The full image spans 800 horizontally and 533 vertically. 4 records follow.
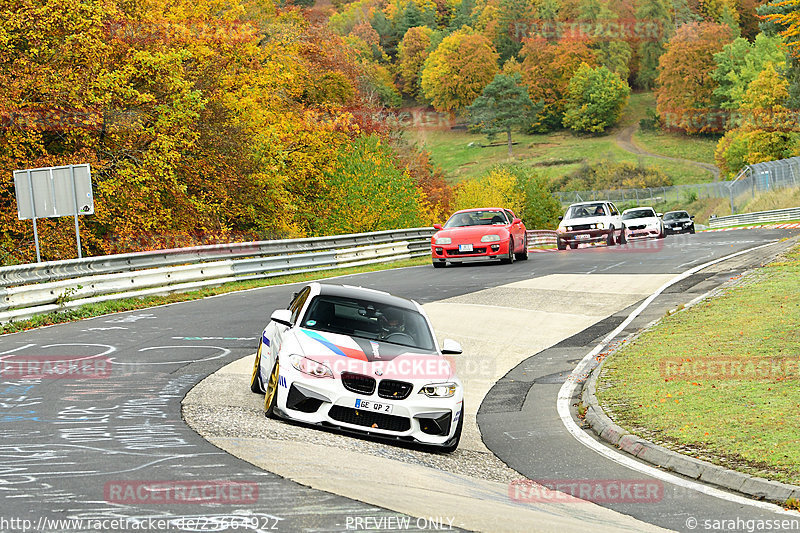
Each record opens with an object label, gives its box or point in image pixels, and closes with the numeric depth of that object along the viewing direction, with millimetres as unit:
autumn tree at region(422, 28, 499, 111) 163875
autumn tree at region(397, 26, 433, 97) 181375
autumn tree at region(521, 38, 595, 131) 155750
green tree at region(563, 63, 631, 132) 148250
